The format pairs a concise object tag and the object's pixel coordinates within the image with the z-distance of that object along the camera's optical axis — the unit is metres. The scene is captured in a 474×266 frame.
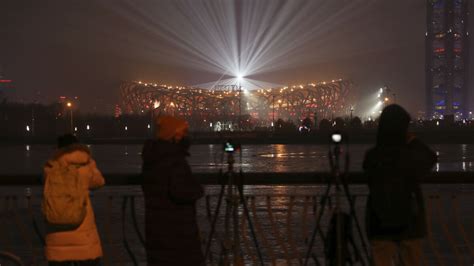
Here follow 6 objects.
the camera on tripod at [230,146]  6.43
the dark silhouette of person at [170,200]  5.46
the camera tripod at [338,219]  6.12
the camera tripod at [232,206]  6.63
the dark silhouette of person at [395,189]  5.63
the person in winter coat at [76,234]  5.95
